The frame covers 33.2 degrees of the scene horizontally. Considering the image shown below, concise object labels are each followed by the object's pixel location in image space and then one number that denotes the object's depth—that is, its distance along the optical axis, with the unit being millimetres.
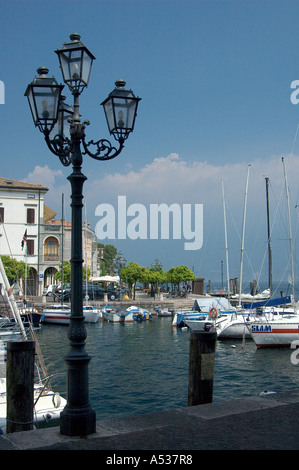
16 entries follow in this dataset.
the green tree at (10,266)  56656
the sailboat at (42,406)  12209
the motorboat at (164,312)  50444
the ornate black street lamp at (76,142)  6051
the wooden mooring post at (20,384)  7012
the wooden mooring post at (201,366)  7969
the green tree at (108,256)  120650
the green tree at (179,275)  68688
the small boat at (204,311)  38719
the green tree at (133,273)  65312
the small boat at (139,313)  47000
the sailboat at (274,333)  29047
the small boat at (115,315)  45722
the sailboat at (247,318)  30859
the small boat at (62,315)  43750
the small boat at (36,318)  39406
